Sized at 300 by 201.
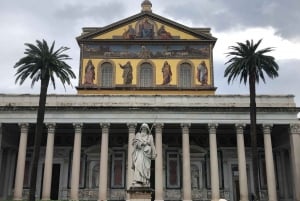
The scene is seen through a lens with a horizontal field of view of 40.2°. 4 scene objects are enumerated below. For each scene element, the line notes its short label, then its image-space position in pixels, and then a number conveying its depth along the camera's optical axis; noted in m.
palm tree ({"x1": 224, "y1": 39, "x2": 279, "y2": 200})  29.47
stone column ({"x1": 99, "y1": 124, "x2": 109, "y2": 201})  30.47
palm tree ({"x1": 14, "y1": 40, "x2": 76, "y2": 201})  28.78
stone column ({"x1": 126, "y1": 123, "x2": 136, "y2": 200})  30.15
